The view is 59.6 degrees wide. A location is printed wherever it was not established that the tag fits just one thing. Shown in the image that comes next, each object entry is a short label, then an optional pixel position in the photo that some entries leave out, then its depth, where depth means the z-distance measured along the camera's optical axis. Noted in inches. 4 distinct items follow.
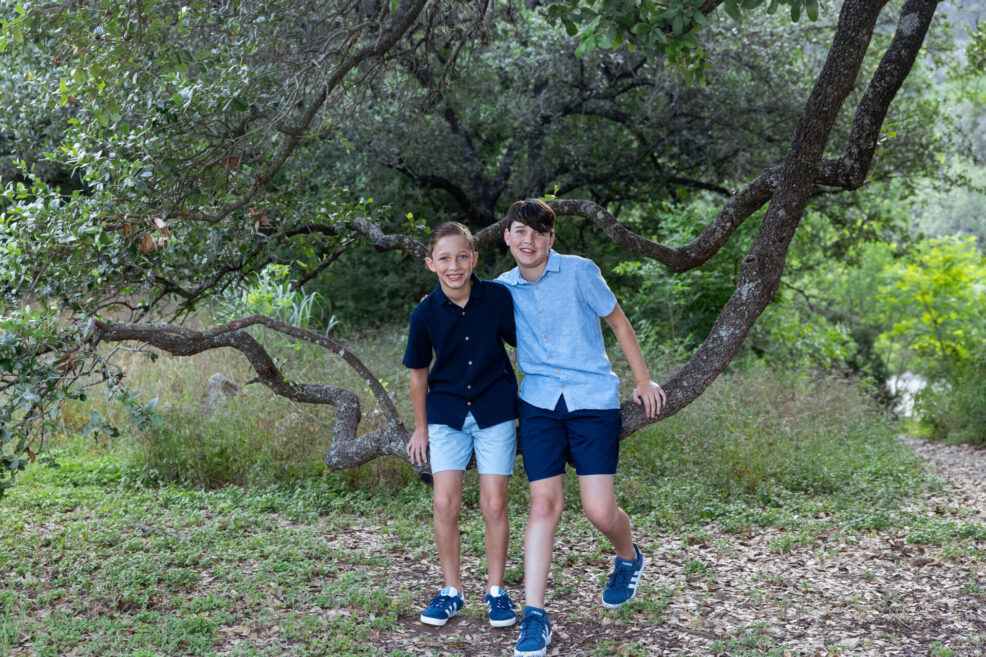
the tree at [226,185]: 147.9
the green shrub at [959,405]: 370.0
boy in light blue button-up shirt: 136.1
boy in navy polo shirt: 137.7
